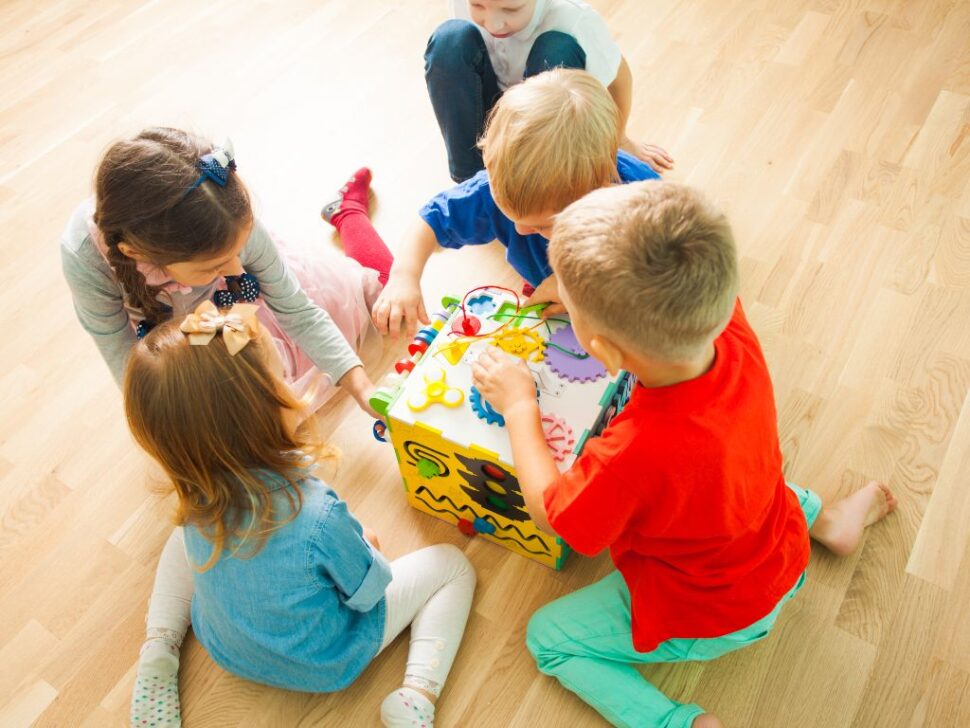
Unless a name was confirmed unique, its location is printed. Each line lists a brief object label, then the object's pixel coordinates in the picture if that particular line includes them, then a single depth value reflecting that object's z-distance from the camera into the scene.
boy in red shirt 0.66
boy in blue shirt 0.88
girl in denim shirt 0.77
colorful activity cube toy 0.95
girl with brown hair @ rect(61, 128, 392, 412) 0.87
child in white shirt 1.28
